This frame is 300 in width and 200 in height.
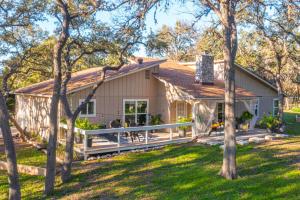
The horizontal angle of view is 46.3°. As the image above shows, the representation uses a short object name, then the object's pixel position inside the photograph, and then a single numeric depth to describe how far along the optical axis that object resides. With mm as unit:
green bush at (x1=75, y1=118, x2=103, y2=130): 15164
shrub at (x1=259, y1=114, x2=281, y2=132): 20406
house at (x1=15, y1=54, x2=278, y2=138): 17891
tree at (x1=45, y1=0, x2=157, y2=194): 10234
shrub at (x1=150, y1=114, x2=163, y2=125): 19445
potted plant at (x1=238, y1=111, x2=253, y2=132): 20734
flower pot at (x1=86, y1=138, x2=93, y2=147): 14445
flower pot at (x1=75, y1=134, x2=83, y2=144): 15782
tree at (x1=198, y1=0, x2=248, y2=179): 10320
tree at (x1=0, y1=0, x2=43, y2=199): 9023
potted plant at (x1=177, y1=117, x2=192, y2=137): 17875
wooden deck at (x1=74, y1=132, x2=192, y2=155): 14606
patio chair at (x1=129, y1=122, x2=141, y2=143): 16183
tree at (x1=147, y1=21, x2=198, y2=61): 45844
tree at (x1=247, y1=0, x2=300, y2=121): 20656
